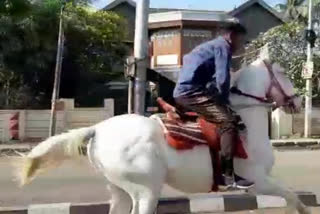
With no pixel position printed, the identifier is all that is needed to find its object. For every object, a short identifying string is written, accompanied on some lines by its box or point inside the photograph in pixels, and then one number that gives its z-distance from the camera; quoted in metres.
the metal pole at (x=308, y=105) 27.03
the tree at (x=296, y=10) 34.25
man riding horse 6.94
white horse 6.75
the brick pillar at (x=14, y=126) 25.72
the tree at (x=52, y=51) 29.64
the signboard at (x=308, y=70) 26.89
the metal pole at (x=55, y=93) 25.09
